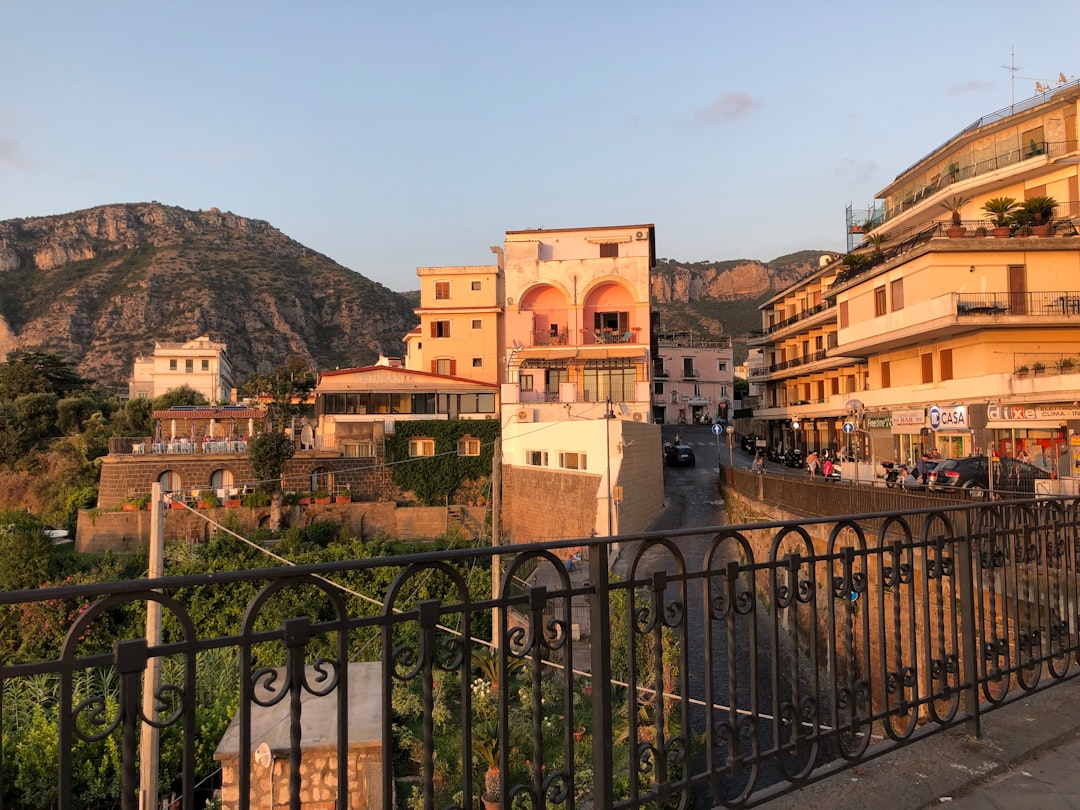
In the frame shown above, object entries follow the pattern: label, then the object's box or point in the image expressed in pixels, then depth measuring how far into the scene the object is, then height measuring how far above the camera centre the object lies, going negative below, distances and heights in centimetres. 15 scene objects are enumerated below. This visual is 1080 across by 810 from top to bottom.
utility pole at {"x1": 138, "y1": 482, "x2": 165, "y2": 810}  886 -418
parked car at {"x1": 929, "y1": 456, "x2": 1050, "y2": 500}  1588 -116
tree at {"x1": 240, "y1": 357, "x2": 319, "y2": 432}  3294 +242
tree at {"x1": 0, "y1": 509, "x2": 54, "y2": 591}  2258 -407
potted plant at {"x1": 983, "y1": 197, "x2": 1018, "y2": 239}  2405 +797
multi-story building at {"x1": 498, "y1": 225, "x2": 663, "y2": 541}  3050 +465
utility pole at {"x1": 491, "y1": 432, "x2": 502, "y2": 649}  1451 -239
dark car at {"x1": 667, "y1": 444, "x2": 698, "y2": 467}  3962 -149
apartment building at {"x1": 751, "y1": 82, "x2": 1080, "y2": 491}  2209 +461
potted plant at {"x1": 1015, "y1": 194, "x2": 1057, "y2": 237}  2433 +772
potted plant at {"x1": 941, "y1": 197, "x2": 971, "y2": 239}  2422 +820
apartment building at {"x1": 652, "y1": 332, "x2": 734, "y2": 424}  6694 +478
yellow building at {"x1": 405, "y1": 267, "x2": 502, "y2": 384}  4131 +693
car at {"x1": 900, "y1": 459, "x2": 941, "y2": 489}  1602 -135
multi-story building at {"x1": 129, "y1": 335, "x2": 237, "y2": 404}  6638 +668
